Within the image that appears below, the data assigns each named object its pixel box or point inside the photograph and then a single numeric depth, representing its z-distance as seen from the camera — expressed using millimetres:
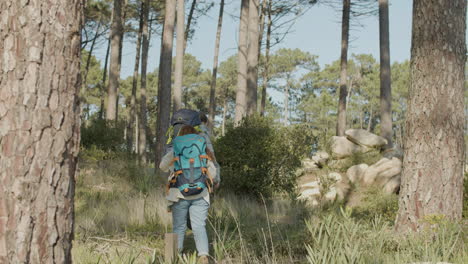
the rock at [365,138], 15656
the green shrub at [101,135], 15391
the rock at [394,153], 13688
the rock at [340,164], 14633
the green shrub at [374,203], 9842
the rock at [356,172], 13245
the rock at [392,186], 11688
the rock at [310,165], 15001
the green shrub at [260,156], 9719
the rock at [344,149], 15555
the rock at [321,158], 15430
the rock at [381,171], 12320
